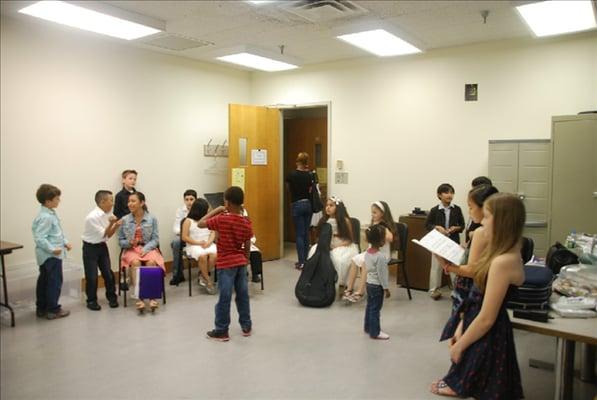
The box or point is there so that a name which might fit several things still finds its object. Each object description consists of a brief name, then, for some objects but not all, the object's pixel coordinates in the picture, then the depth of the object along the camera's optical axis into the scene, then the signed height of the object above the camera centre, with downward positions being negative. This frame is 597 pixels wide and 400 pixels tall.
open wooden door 6.09 +0.09
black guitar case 4.47 -1.01
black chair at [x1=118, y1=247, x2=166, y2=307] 4.51 -1.04
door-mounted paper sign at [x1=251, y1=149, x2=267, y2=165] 6.28 +0.20
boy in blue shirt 4.00 -0.67
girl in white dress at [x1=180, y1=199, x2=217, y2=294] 4.82 -0.71
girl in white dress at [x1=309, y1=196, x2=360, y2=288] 4.74 -0.67
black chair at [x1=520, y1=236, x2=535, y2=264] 3.33 -0.54
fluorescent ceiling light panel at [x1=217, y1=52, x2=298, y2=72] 5.45 +1.32
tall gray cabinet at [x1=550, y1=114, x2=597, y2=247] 4.19 -0.02
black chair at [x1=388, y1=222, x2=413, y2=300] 4.80 -0.70
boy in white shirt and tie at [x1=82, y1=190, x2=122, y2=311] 4.35 -0.60
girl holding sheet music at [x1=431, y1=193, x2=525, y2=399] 1.99 -0.65
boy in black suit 4.75 -0.47
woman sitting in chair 4.55 -0.64
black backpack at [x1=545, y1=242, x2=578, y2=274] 3.25 -0.58
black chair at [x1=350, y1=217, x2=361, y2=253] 5.10 -0.61
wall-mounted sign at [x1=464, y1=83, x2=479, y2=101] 5.20 +0.88
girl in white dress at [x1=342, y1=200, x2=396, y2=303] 4.57 -0.80
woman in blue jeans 5.94 -0.34
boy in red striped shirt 3.55 -0.59
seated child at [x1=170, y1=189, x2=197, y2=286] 5.35 -0.77
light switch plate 6.18 -0.07
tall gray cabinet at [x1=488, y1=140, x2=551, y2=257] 4.61 -0.04
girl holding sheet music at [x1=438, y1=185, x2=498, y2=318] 2.45 -0.45
